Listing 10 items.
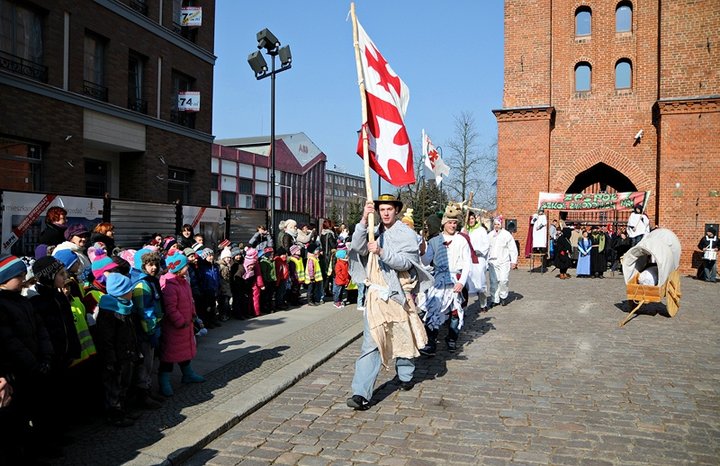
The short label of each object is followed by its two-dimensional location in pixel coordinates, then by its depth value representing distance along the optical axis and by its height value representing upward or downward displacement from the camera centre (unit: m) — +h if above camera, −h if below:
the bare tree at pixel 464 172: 41.72 +4.60
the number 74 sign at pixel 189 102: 20.80 +4.82
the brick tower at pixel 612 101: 22.75 +5.88
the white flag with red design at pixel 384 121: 5.59 +1.17
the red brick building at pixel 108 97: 14.02 +4.02
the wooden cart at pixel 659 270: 10.88 -0.72
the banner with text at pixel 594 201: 21.77 +1.36
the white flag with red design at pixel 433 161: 13.96 +1.83
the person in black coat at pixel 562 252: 19.38 -0.65
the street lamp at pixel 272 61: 14.59 +4.58
